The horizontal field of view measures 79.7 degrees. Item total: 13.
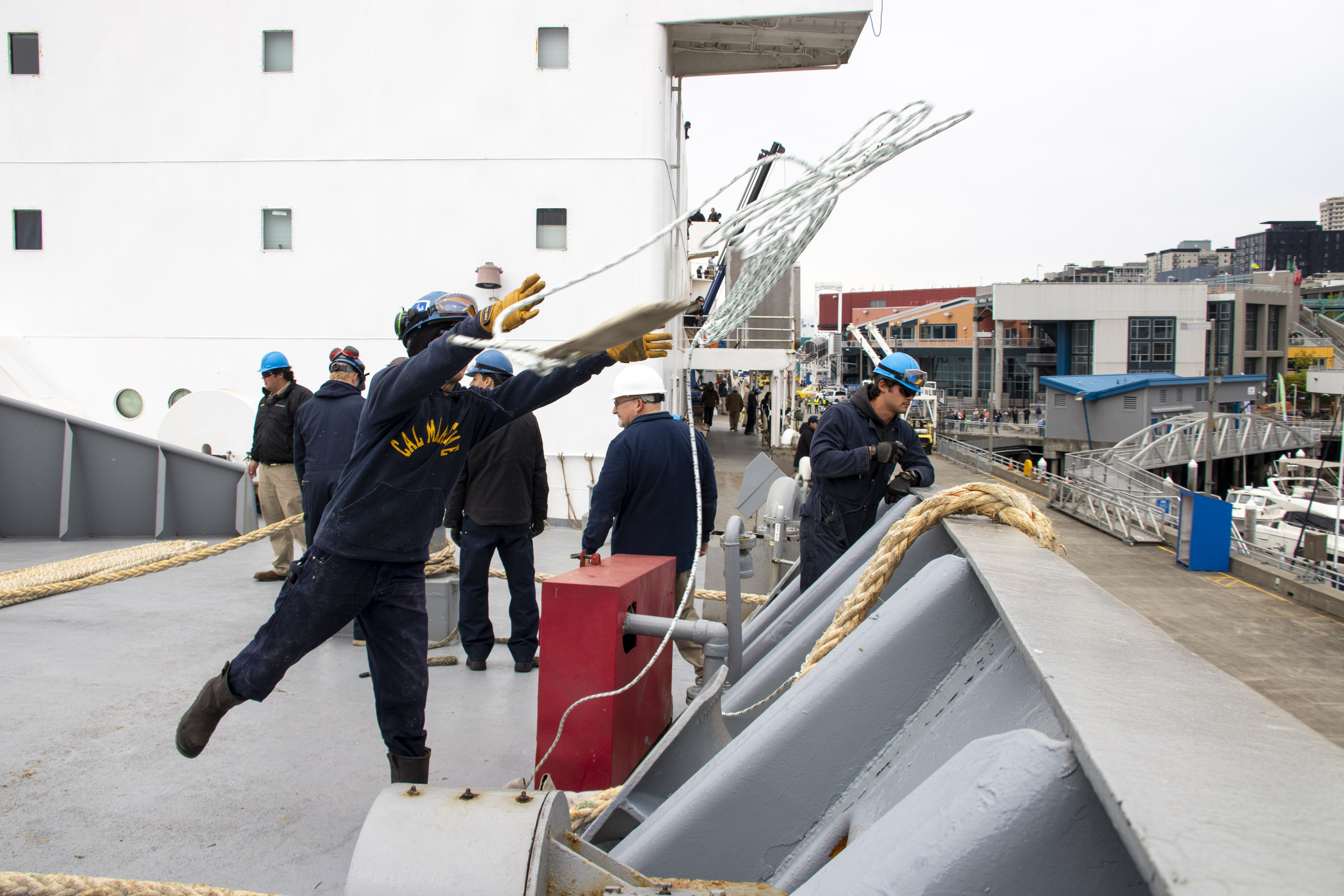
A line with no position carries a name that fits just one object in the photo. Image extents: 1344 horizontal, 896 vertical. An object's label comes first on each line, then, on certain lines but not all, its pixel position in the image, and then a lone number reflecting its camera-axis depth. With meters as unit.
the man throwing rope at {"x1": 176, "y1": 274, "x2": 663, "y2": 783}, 2.50
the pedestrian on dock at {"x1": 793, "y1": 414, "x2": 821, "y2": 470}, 8.55
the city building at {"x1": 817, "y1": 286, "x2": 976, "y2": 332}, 92.81
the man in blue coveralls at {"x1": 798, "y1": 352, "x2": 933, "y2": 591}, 3.89
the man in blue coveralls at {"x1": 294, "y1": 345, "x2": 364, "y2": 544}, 4.77
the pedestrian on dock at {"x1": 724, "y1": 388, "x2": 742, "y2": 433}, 26.91
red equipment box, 2.89
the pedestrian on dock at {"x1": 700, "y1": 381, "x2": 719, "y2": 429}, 23.58
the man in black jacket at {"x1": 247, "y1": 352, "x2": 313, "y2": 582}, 5.79
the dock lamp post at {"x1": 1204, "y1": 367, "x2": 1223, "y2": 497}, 20.91
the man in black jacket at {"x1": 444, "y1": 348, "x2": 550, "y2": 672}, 4.25
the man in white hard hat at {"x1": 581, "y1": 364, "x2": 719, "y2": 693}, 3.93
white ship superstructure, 10.45
